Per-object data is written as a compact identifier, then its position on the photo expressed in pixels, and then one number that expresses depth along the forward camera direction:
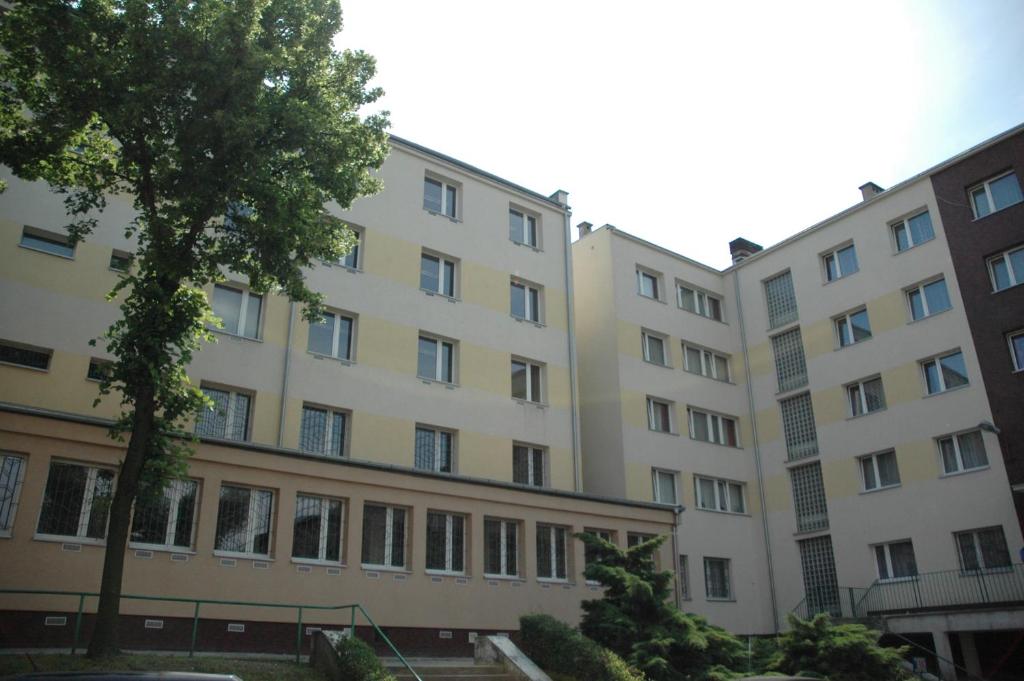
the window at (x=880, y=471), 28.97
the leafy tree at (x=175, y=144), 14.33
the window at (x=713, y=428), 32.94
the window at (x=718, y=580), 30.05
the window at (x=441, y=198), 28.14
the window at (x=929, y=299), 28.88
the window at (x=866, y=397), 30.09
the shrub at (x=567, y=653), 16.73
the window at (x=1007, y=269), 26.88
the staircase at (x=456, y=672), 15.87
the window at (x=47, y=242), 20.05
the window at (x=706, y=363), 34.22
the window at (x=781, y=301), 34.12
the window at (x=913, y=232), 29.94
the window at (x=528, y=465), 26.64
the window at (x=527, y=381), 28.05
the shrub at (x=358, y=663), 14.07
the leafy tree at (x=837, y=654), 18.30
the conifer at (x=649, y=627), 17.55
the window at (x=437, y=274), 27.03
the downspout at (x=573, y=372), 27.73
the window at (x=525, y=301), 29.06
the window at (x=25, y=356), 18.97
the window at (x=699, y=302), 35.41
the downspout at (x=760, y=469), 31.38
